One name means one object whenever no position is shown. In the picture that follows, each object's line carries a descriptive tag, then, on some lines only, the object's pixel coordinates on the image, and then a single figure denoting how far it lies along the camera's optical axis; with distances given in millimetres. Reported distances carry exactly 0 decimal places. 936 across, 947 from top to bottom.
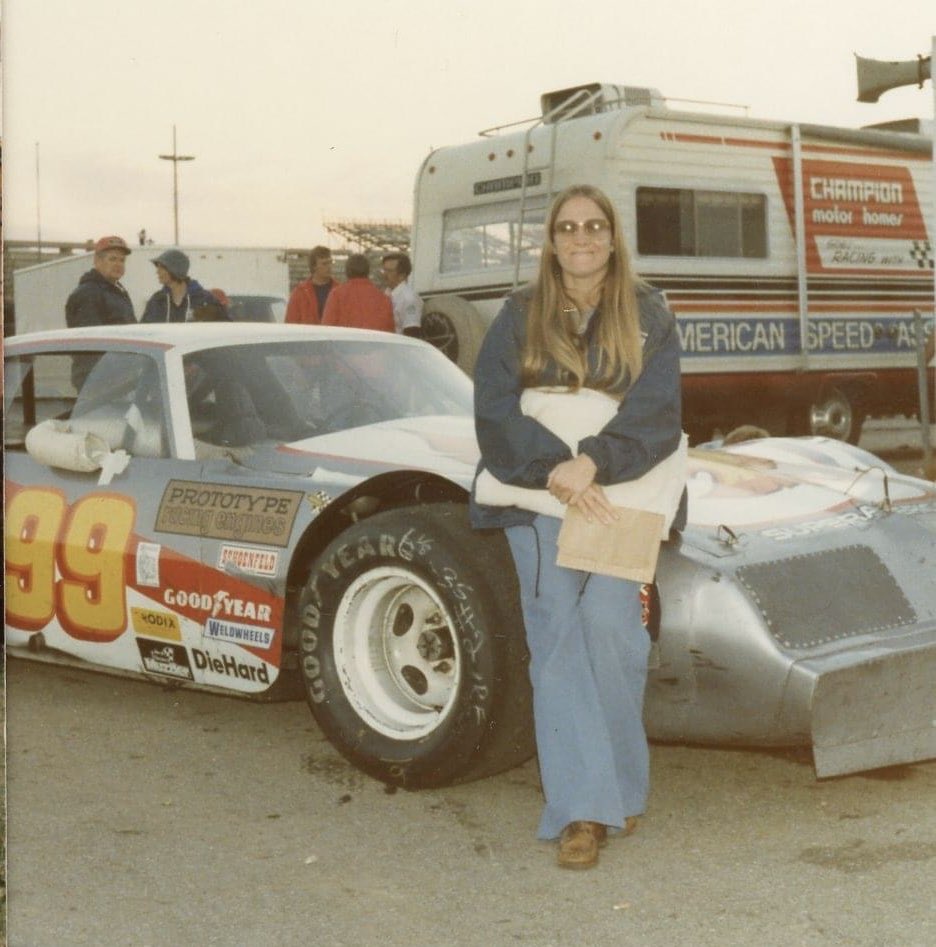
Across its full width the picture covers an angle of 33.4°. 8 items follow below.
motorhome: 12180
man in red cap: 7449
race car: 3861
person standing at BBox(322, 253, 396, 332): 10664
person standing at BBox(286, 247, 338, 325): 11188
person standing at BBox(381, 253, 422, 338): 12133
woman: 3672
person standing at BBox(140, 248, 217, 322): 7391
